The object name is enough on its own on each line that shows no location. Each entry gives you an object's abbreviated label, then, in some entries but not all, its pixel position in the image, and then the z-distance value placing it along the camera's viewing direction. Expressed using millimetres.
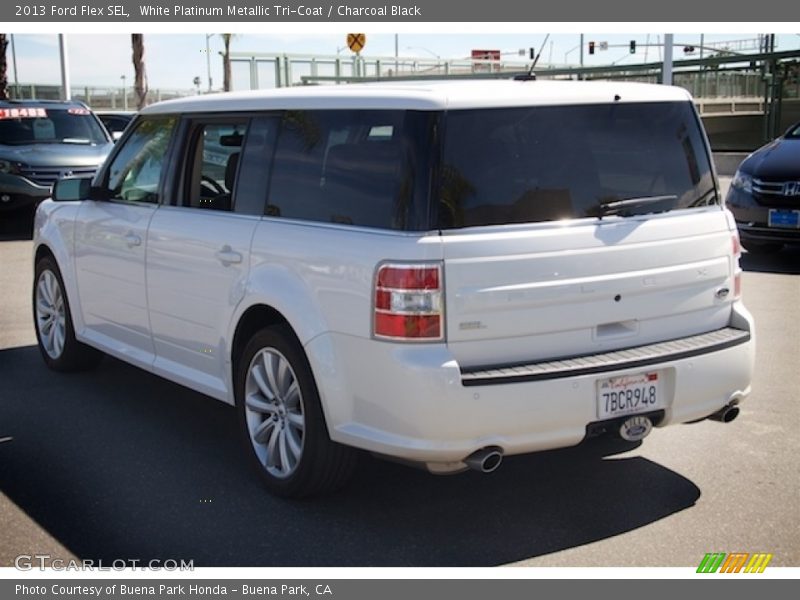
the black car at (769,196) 11461
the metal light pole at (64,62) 29766
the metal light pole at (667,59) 22578
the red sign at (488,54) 44716
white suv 4352
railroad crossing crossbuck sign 27438
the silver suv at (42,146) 15859
